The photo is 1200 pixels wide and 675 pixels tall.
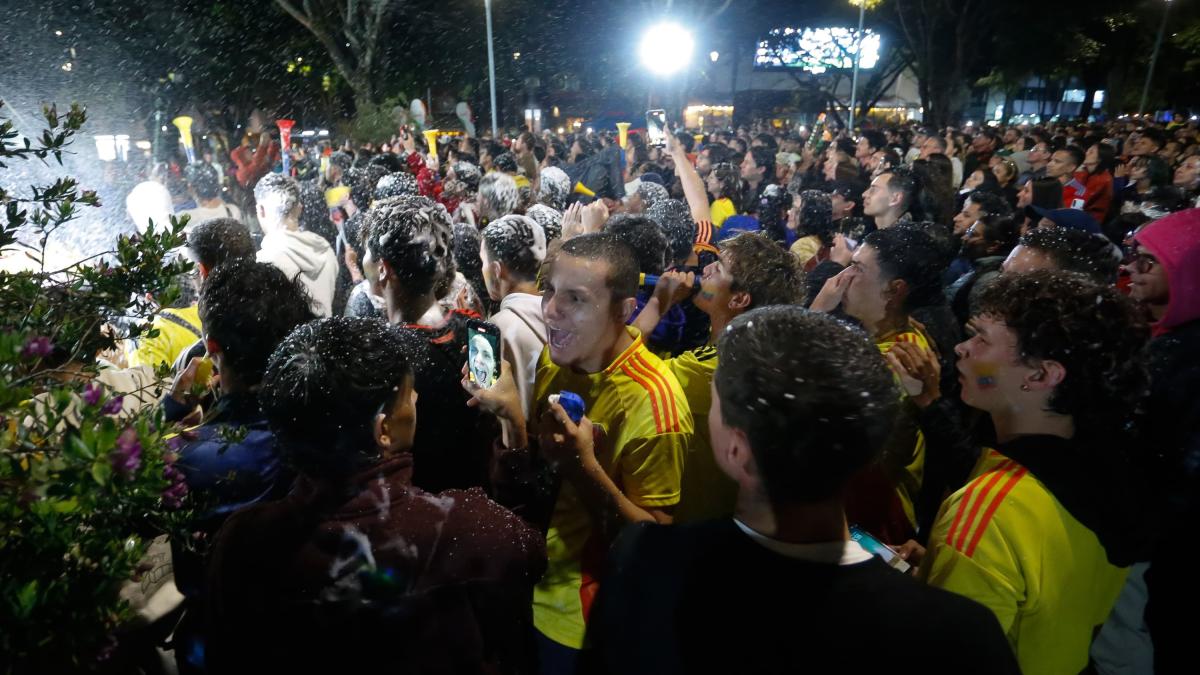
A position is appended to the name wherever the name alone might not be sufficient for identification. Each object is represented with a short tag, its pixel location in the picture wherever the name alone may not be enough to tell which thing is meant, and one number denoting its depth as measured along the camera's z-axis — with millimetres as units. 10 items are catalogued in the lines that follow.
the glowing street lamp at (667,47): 15703
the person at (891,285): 3541
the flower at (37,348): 1283
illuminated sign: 36031
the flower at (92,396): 1264
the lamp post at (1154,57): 26805
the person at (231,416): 2166
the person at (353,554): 1688
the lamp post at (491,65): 11319
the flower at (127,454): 1209
